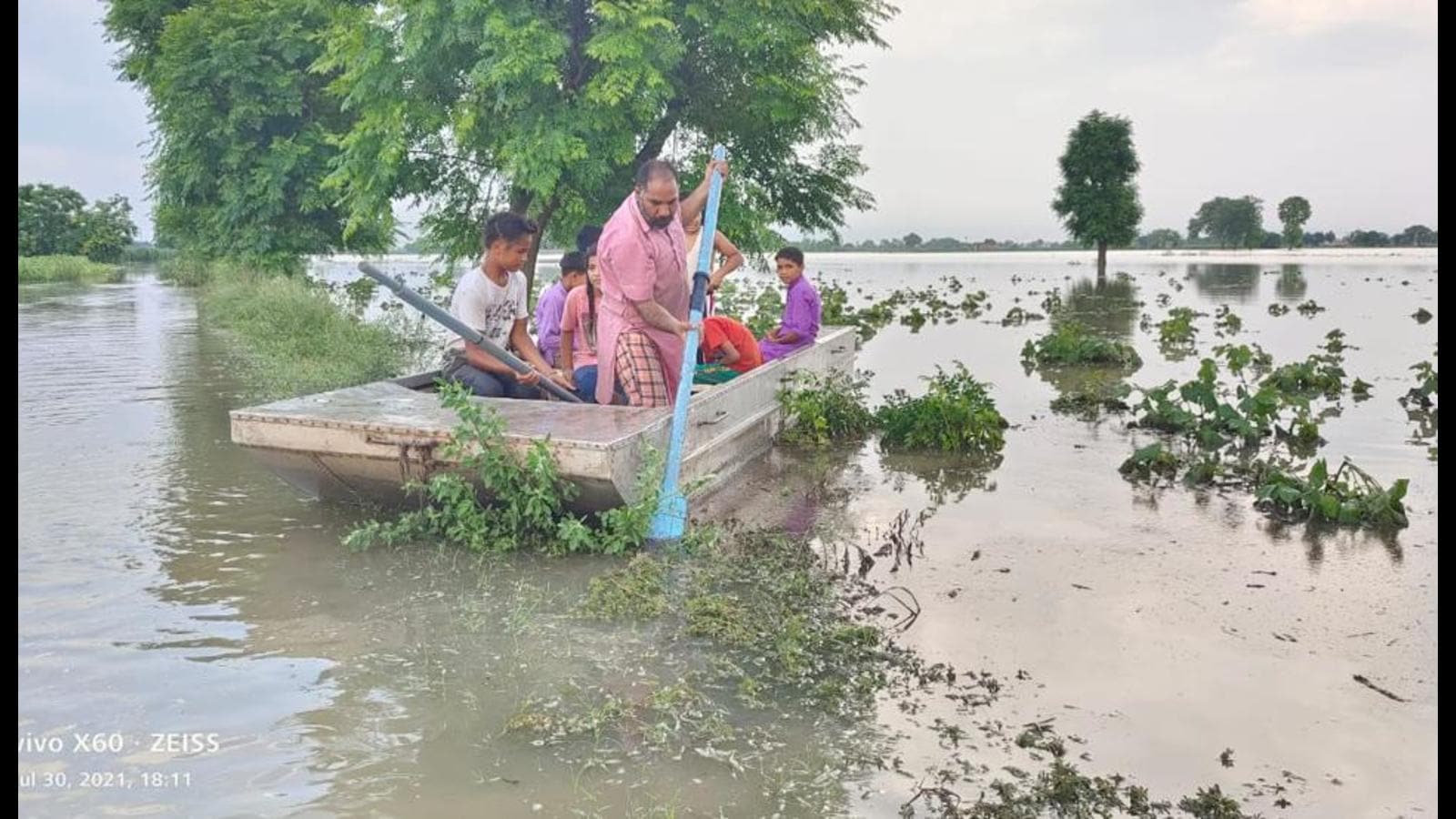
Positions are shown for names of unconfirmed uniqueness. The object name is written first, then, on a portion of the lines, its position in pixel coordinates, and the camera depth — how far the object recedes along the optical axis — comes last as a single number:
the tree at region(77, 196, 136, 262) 54.03
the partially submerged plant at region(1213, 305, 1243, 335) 18.62
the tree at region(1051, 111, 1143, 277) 44.44
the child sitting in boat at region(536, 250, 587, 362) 8.06
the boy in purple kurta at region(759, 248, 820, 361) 9.14
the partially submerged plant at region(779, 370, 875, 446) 8.41
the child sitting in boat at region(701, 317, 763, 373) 7.73
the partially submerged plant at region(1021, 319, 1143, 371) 14.02
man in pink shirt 5.78
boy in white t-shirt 6.29
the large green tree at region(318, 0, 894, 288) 12.77
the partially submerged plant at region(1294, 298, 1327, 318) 22.53
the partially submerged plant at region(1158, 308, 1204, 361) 16.47
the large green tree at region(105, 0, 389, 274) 22.59
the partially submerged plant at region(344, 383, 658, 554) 5.08
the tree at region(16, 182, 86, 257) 52.44
